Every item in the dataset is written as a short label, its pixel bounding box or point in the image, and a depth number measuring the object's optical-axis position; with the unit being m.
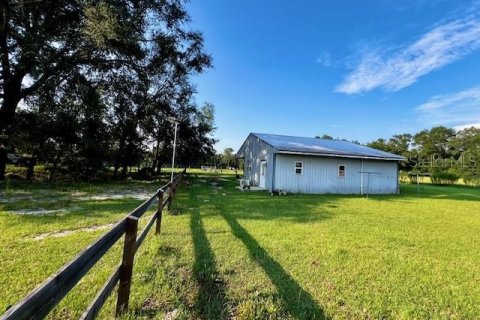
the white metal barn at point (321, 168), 15.95
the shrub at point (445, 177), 31.09
